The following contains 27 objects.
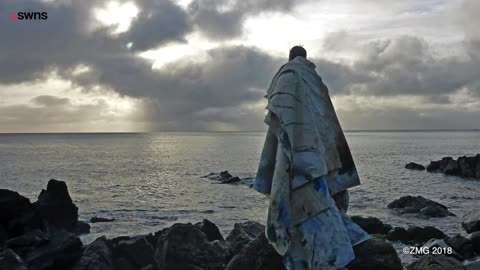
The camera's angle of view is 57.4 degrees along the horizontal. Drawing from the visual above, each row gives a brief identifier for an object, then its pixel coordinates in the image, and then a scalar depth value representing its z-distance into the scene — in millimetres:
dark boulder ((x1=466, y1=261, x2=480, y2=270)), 10089
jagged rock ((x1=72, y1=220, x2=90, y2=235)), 22133
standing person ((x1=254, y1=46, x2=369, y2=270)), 4738
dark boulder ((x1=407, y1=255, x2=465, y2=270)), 10141
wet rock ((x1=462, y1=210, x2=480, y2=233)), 18467
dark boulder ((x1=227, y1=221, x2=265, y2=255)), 14020
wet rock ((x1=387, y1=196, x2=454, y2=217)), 24953
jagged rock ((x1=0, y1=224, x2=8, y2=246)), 16259
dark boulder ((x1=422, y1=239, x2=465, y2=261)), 13505
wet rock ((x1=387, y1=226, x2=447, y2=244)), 18188
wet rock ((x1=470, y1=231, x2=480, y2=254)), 14672
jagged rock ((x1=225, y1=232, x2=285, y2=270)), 5996
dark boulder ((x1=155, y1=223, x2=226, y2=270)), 11469
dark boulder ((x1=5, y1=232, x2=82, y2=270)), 12110
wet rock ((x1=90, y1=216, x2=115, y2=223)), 26158
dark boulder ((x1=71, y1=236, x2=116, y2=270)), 11609
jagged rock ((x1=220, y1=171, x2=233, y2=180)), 49131
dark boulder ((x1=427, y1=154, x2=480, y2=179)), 49194
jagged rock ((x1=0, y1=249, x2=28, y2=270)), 10523
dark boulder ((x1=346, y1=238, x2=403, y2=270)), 8477
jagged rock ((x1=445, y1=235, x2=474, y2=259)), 14414
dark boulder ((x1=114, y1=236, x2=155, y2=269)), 13273
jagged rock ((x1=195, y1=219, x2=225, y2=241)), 16875
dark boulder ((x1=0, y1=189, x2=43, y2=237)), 17219
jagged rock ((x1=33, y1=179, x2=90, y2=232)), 20109
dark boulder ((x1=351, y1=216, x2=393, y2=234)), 19378
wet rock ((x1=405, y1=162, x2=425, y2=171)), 61628
